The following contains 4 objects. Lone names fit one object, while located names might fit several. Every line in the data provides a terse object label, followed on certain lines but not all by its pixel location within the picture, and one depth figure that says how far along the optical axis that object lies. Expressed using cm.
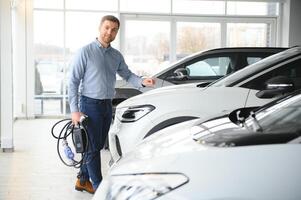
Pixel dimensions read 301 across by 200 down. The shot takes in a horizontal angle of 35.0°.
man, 478
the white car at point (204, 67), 741
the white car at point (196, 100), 470
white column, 764
